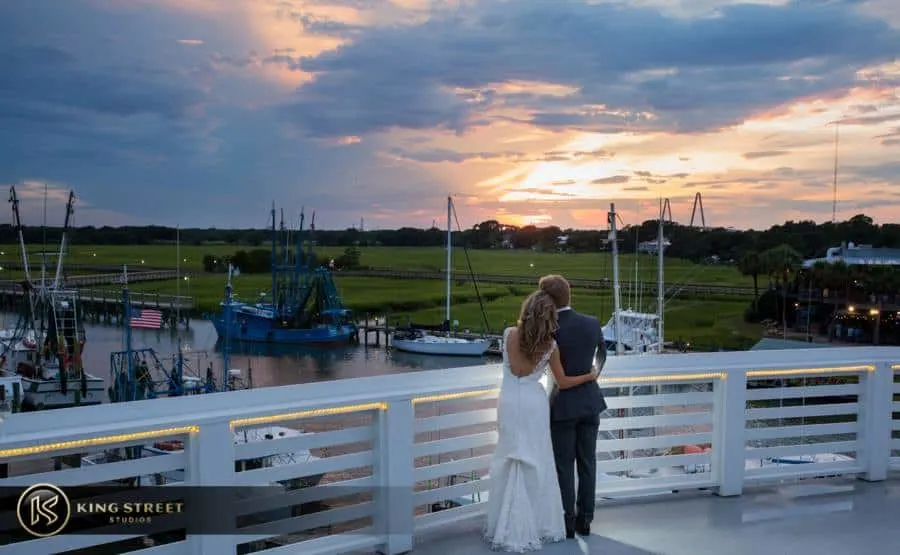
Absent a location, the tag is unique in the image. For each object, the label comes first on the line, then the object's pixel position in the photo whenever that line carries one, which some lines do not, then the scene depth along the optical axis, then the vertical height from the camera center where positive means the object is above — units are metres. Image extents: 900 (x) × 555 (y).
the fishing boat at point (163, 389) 19.44 -5.67
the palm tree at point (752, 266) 51.77 -0.96
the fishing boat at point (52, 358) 38.19 -6.29
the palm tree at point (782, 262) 48.28 -0.66
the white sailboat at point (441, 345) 51.44 -6.51
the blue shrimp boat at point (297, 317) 61.31 -5.75
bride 3.55 -0.85
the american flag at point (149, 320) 44.81 -4.48
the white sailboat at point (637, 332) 37.12 -4.32
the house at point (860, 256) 44.44 -0.20
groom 3.68 -0.78
